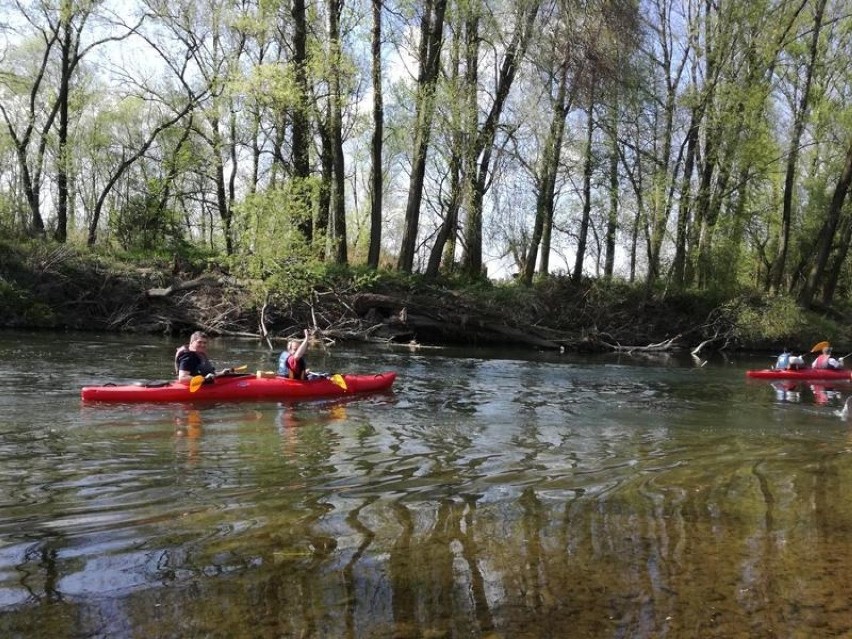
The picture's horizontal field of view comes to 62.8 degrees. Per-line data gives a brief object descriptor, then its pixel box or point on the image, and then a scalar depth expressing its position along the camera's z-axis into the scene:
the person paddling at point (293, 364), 10.64
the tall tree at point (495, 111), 20.78
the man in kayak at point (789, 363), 16.36
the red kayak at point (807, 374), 16.03
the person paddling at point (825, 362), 16.44
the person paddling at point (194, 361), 9.93
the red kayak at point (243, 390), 9.23
